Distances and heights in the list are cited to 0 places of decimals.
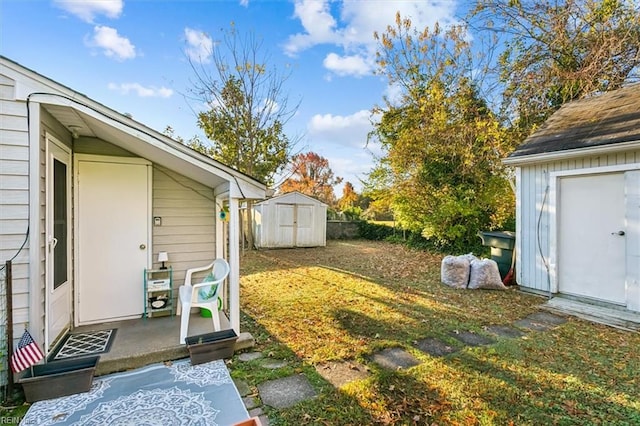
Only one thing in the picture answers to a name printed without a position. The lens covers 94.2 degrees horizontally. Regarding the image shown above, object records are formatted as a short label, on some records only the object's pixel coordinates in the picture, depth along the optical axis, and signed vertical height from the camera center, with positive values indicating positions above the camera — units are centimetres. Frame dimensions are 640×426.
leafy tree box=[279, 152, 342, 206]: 2438 +304
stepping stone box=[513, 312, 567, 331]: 411 -157
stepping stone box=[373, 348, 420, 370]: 303 -155
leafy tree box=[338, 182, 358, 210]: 2476 +145
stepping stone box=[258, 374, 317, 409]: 245 -155
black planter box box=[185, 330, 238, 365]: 309 -140
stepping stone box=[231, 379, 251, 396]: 260 -157
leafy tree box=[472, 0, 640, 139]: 699 +423
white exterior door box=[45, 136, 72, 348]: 297 -32
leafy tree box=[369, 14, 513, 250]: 969 +235
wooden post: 249 -92
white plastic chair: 333 -98
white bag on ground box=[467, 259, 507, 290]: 598 -129
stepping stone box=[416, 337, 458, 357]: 332 -155
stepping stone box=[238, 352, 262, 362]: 320 -157
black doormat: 309 -147
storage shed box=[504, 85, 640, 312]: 443 +16
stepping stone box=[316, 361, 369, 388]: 276 -155
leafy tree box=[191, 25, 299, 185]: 980 +377
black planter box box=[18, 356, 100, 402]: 243 -139
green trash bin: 647 -77
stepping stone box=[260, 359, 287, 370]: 302 -156
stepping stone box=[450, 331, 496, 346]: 357 -155
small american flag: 242 -117
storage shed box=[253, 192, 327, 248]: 1255 -38
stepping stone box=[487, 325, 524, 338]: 383 -156
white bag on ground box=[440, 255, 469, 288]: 618 -124
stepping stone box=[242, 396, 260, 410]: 241 -157
